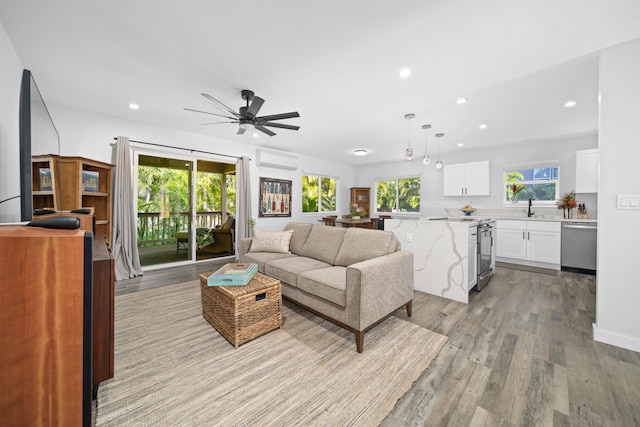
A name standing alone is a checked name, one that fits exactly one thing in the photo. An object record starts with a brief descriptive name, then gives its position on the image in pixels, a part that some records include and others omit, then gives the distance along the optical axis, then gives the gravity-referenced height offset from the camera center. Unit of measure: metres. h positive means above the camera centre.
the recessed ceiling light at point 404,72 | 2.40 +1.41
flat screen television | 1.28 +0.40
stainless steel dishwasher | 3.98 -0.56
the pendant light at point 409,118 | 3.59 +1.43
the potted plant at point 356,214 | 6.00 -0.06
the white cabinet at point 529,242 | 4.32 -0.54
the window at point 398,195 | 6.85 +0.51
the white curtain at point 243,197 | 5.04 +0.29
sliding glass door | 4.25 +0.10
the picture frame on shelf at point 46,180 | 1.54 +0.19
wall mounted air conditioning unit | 5.37 +1.18
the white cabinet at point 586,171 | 4.21 +0.75
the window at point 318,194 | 6.77 +0.52
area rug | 1.34 -1.10
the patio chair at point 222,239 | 5.34 -0.64
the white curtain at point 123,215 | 3.62 -0.08
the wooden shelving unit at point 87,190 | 2.99 +0.26
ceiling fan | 2.72 +1.11
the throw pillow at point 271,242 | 3.41 -0.44
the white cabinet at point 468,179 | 5.36 +0.78
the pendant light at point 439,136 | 4.12 +1.44
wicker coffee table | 1.92 -0.83
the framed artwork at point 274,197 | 5.59 +0.33
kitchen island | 2.83 -0.52
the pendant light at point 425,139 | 3.72 +1.44
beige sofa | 1.90 -0.59
